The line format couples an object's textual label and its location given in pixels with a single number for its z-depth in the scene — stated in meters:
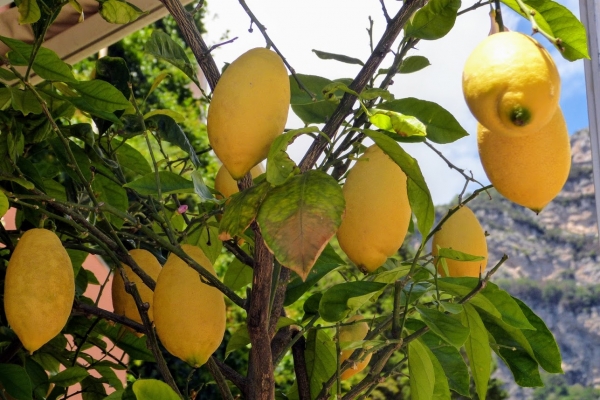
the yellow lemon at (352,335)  0.72
